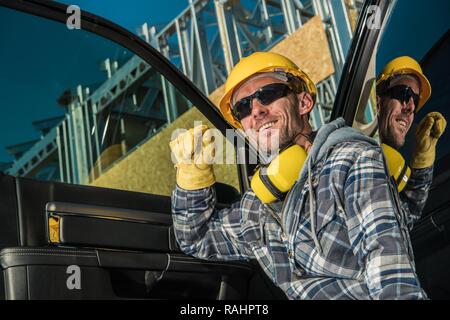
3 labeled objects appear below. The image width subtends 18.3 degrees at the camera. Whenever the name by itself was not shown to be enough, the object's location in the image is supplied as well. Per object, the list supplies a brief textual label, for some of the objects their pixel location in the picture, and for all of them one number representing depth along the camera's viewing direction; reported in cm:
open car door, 301
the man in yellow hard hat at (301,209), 278
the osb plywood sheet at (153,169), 331
